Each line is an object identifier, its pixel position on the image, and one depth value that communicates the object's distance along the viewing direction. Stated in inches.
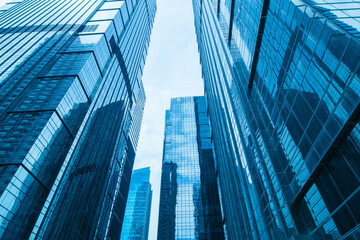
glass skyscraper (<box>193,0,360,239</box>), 477.1
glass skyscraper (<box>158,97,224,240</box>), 3740.2
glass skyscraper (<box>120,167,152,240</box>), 5792.3
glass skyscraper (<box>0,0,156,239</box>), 1743.4
